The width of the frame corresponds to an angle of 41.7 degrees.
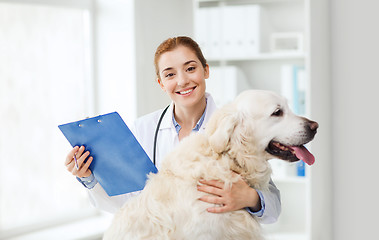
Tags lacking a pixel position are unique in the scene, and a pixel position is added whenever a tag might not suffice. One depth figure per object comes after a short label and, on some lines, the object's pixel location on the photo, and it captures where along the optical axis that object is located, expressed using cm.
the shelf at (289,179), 347
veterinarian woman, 158
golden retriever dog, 155
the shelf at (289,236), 350
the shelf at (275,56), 342
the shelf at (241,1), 372
